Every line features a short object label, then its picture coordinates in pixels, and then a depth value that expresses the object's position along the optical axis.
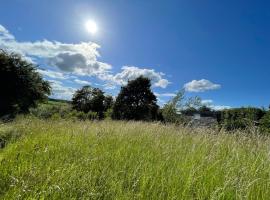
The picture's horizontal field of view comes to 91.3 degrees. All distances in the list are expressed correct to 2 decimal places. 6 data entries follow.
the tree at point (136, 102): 13.64
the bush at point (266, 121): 5.68
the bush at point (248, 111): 8.72
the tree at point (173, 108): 7.38
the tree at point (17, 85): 7.99
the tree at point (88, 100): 17.78
